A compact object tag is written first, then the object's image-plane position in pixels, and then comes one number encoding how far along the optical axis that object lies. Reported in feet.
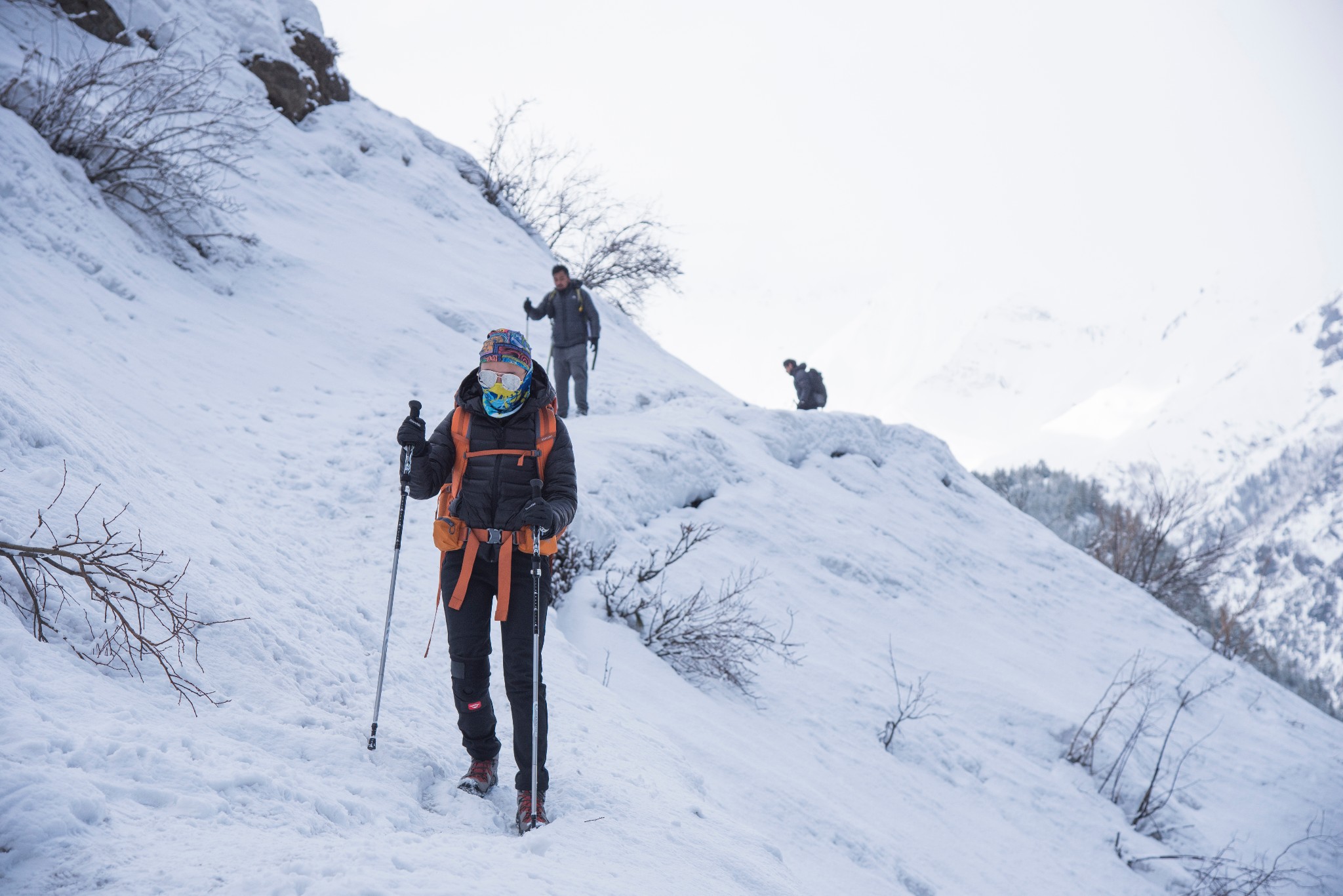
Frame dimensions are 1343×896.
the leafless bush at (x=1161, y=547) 63.77
